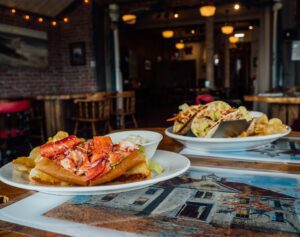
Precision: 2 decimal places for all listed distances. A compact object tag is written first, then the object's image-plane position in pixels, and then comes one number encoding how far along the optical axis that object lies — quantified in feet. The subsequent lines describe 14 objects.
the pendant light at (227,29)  29.50
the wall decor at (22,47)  18.38
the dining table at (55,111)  16.08
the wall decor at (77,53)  23.99
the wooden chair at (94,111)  15.39
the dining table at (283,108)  10.86
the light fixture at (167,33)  31.26
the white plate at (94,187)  1.84
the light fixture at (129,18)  22.90
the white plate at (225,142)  3.12
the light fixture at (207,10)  21.02
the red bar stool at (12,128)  8.61
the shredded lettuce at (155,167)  2.27
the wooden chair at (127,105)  17.10
